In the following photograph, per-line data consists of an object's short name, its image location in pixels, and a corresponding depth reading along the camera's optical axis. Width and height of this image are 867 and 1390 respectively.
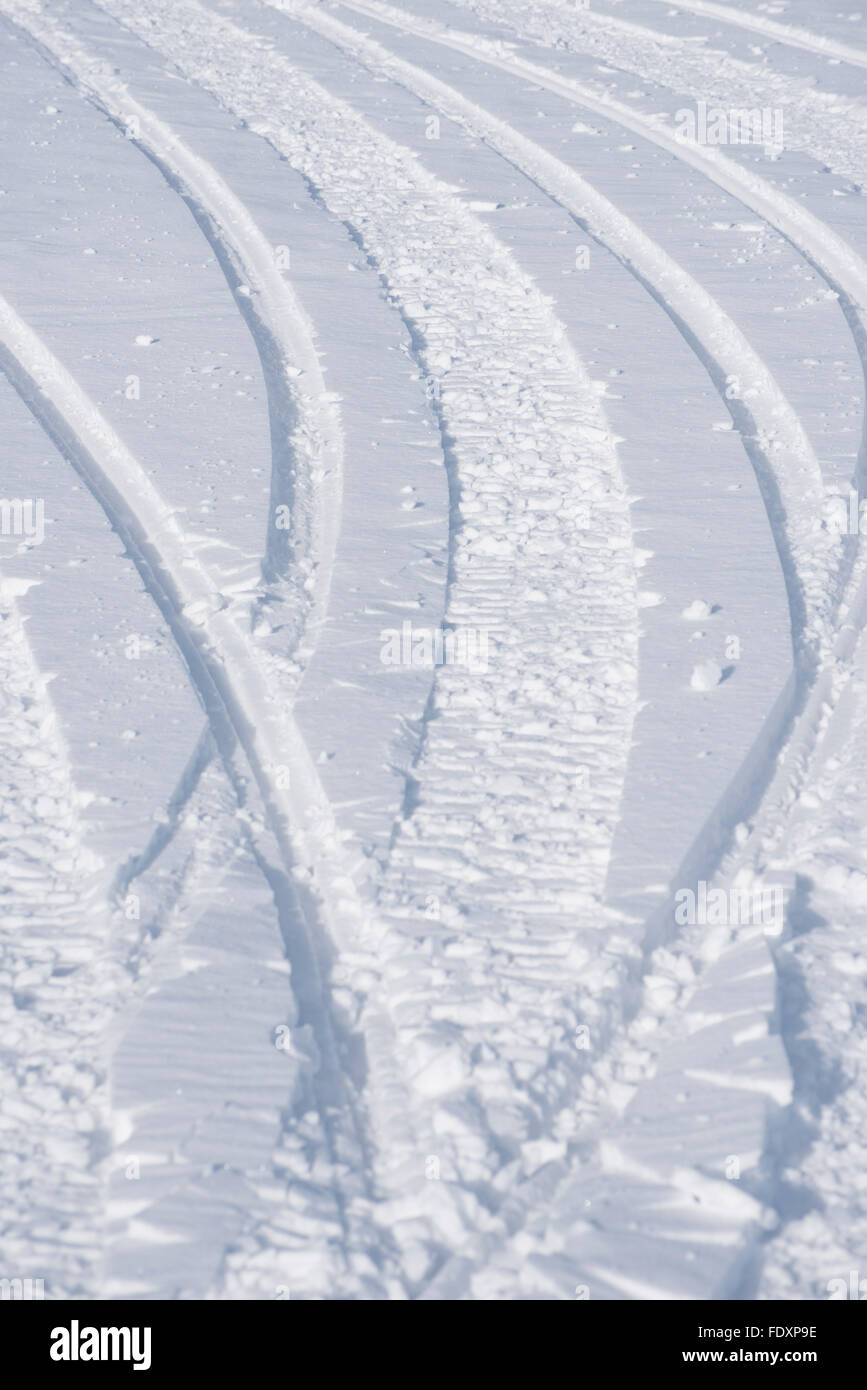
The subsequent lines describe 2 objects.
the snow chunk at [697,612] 7.50
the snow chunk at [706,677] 7.00
